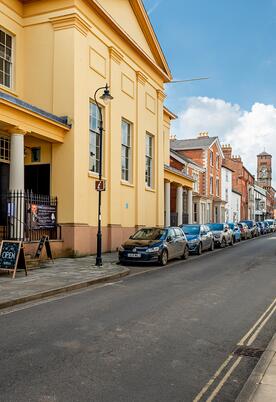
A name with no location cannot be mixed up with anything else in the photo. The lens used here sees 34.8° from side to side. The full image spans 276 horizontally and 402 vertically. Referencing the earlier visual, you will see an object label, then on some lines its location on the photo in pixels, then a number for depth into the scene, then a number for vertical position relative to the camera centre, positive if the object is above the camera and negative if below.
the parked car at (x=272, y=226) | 63.00 -1.22
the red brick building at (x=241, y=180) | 71.12 +6.49
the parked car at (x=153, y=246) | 16.52 -1.11
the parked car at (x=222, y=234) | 27.95 -1.07
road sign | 15.45 +1.11
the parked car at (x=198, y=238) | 22.39 -1.06
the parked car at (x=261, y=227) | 51.59 -1.19
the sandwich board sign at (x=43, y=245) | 15.24 -1.01
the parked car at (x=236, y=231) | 34.61 -1.11
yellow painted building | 17.98 +4.78
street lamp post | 15.23 -0.63
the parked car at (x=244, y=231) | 39.01 -1.20
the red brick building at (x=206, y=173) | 47.69 +5.16
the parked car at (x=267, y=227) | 58.55 -1.25
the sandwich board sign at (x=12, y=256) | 12.34 -1.10
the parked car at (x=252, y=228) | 43.79 -1.02
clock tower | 126.12 +14.28
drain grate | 5.83 -1.81
